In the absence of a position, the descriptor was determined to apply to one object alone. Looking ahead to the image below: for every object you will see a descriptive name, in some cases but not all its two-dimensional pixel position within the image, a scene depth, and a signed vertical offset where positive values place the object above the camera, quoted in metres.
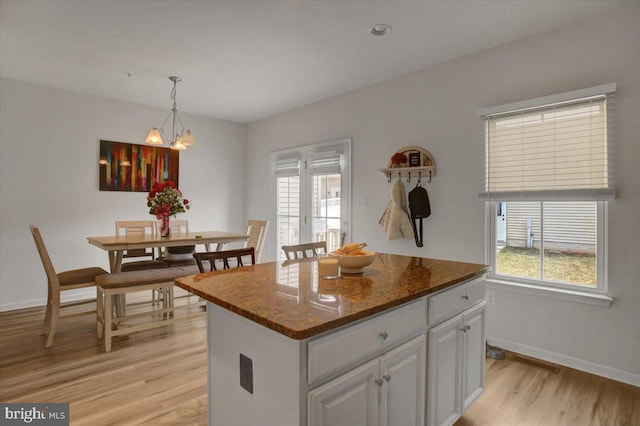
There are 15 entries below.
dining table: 2.99 -0.28
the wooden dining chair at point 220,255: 1.90 -0.26
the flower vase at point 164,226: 3.60 -0.16
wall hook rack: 3.38 +0.47
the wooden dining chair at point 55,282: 2.86 -0.62
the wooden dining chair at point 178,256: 3.76 -0.50
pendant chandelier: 3.47 +1.12
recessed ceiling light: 2.65 +1.43
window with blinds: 2.50 +0.19
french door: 4.30 +0.25
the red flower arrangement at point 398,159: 3.51 +0.54
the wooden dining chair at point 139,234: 3.64 -0.27
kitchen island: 1.08 -0.50
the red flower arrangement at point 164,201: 3.53 +0.10
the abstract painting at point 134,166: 4.48 +0.62
